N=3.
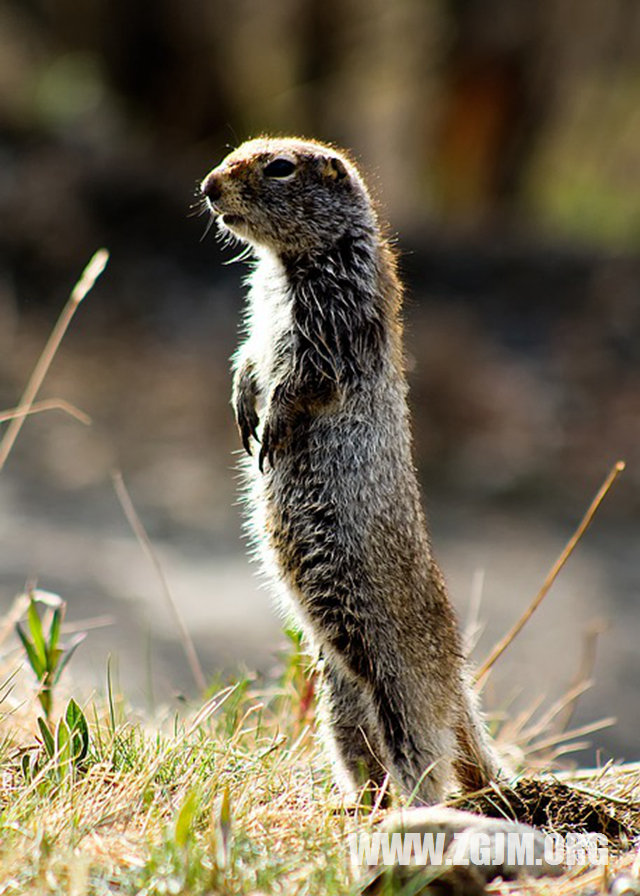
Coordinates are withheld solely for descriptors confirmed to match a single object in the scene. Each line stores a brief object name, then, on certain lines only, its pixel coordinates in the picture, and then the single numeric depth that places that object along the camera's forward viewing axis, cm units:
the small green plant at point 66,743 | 614
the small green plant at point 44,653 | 673
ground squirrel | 679
